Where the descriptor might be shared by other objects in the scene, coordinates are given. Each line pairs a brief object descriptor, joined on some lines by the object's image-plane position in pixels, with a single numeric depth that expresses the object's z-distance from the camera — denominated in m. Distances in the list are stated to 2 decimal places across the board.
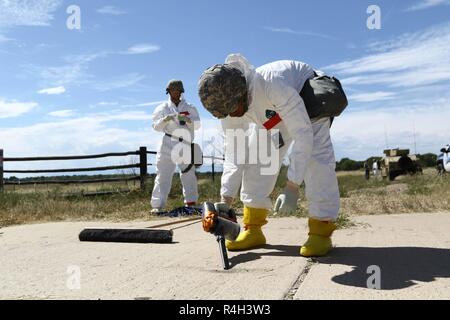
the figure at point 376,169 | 22.74
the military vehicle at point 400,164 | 18.86
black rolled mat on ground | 3.34
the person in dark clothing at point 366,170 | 22.89
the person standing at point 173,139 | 6.27
